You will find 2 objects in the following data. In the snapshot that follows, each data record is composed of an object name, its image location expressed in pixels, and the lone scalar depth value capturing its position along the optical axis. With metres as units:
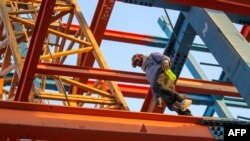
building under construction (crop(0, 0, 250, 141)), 13.89
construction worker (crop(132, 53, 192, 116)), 18.28
